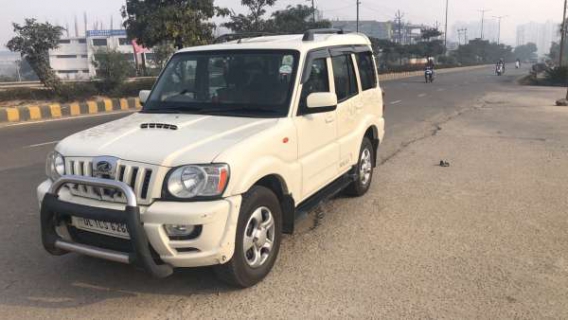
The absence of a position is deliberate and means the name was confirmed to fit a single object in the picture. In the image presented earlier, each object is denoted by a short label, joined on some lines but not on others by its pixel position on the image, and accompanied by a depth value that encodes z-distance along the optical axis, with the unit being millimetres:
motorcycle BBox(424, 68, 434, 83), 36125
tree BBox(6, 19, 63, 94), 17516
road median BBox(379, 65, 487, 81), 43906
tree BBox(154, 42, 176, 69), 35844
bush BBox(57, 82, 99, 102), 18156
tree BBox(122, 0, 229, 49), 19406
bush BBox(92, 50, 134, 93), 19691
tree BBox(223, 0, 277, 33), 31438
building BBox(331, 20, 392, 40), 145625
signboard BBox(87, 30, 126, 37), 111312
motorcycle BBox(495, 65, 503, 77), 48591
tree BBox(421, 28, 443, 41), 83500
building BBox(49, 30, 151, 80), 108112
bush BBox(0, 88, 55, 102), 17047
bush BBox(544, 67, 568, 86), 30797
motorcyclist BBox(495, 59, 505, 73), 49369
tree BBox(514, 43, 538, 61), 192500
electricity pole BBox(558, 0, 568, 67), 39281
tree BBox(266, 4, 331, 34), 35688
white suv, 3223
